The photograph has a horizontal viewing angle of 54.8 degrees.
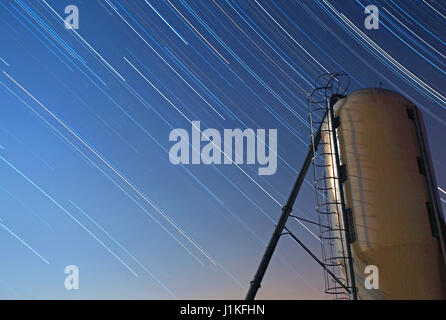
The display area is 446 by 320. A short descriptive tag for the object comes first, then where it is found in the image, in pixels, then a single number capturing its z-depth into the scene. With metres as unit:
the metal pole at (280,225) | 14.05
